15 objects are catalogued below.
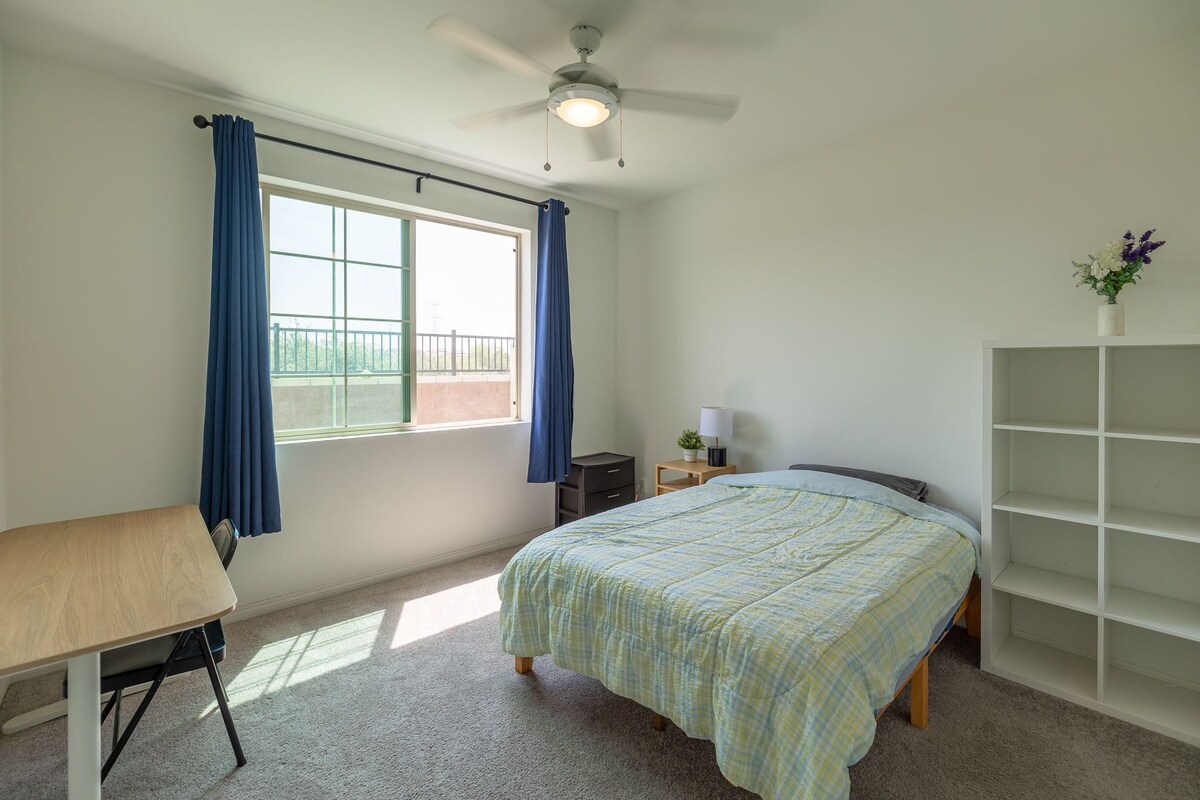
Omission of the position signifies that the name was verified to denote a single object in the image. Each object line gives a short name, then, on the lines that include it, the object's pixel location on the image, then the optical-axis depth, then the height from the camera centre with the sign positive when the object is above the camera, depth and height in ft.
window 10.41 +1.77
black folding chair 5.46 -2.80
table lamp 12.40 -0.56
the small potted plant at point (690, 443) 13.10 -1.06
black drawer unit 13.26 -2.23
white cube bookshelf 7.10 -1.64
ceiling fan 6.22 +4.00
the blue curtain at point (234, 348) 8.77 +0.83
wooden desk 3.98 -1.75
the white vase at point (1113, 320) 7.22 +1.12
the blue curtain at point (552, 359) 13.23 +1.02
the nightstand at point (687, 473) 12.35 -1.69
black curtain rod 8.76 +4.71
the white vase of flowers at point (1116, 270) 7.22 +1.79
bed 4.80 -2.32
